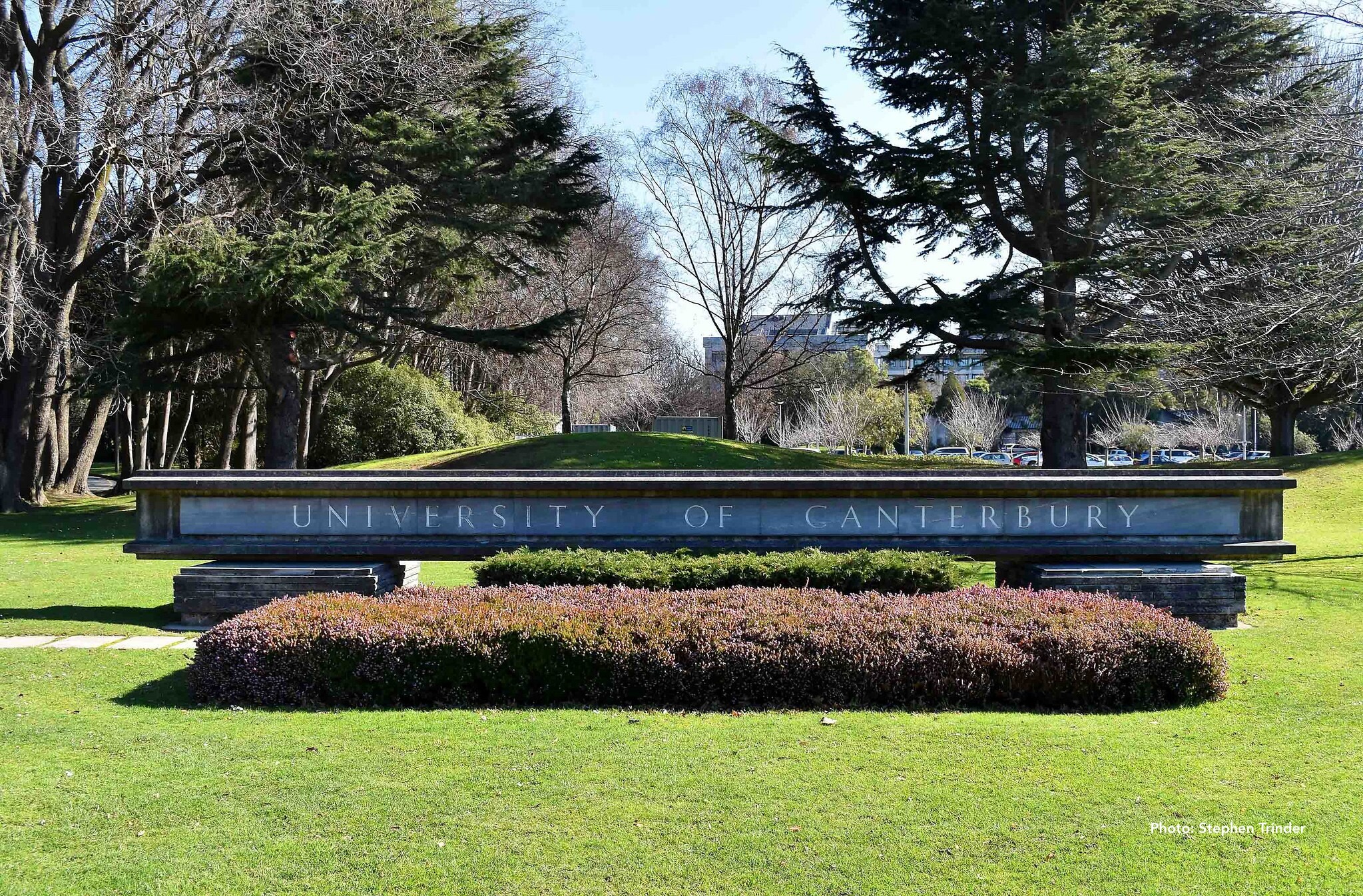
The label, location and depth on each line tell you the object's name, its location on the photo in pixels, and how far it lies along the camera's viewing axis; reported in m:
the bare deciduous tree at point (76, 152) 19.53
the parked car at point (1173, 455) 55.94
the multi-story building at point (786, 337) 33.47
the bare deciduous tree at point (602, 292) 39.28
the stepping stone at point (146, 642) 8.53
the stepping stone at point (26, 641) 8.64
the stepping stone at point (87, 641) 8.63
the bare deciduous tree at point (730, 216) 32.44
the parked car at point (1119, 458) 52.10
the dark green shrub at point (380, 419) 32.47
